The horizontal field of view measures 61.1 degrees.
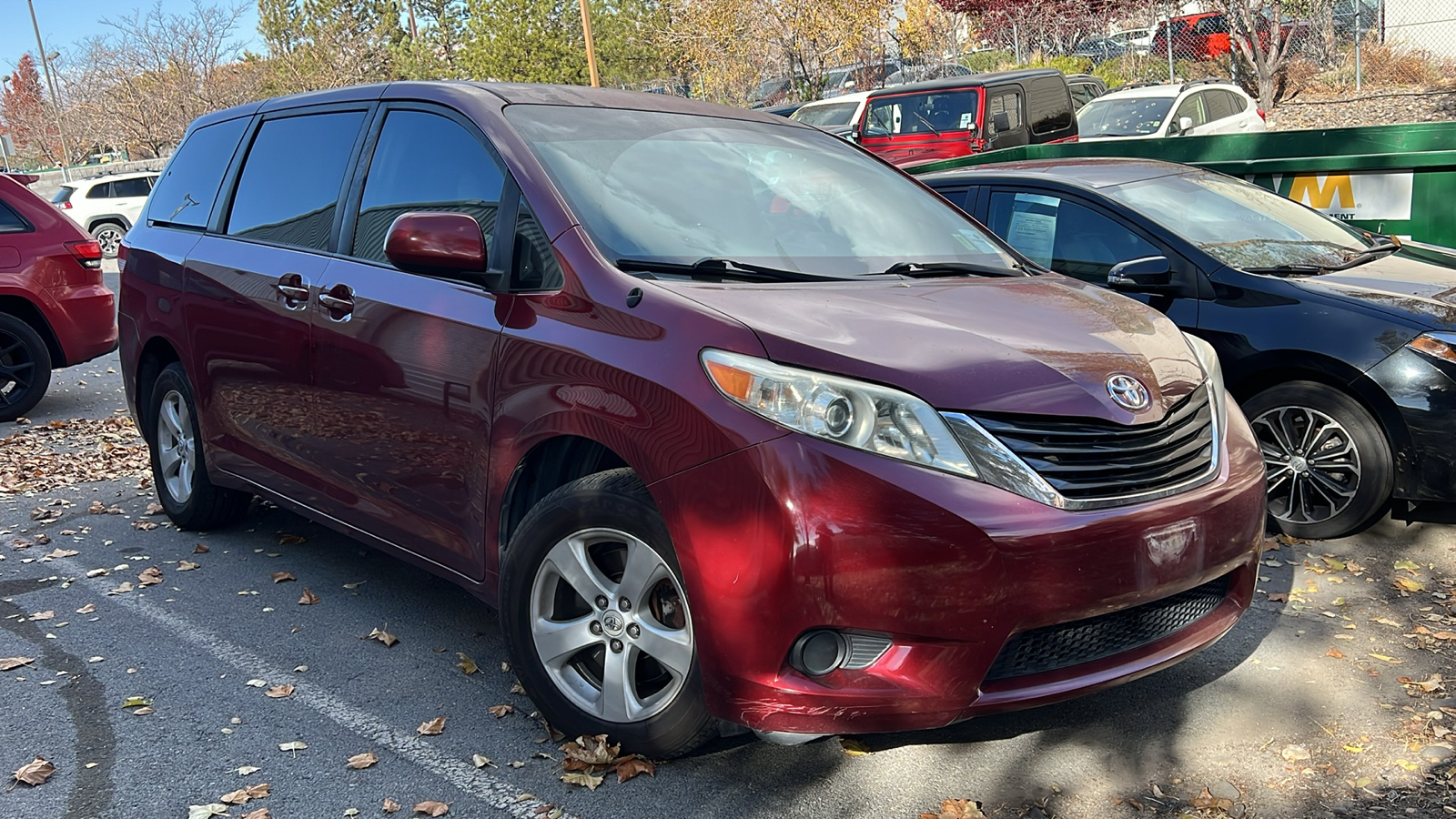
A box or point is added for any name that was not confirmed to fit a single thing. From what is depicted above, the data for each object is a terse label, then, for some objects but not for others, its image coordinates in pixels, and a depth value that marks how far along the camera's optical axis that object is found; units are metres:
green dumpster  7.04
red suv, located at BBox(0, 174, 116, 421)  8.84
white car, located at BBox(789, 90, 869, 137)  17.94
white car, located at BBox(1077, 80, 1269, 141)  16.22
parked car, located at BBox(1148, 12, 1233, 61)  24.16
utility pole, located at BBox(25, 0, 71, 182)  42.94
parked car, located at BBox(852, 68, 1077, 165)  15.95
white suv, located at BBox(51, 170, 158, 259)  27.09
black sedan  4.82
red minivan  2.83
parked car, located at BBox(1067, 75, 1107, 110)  20.31
